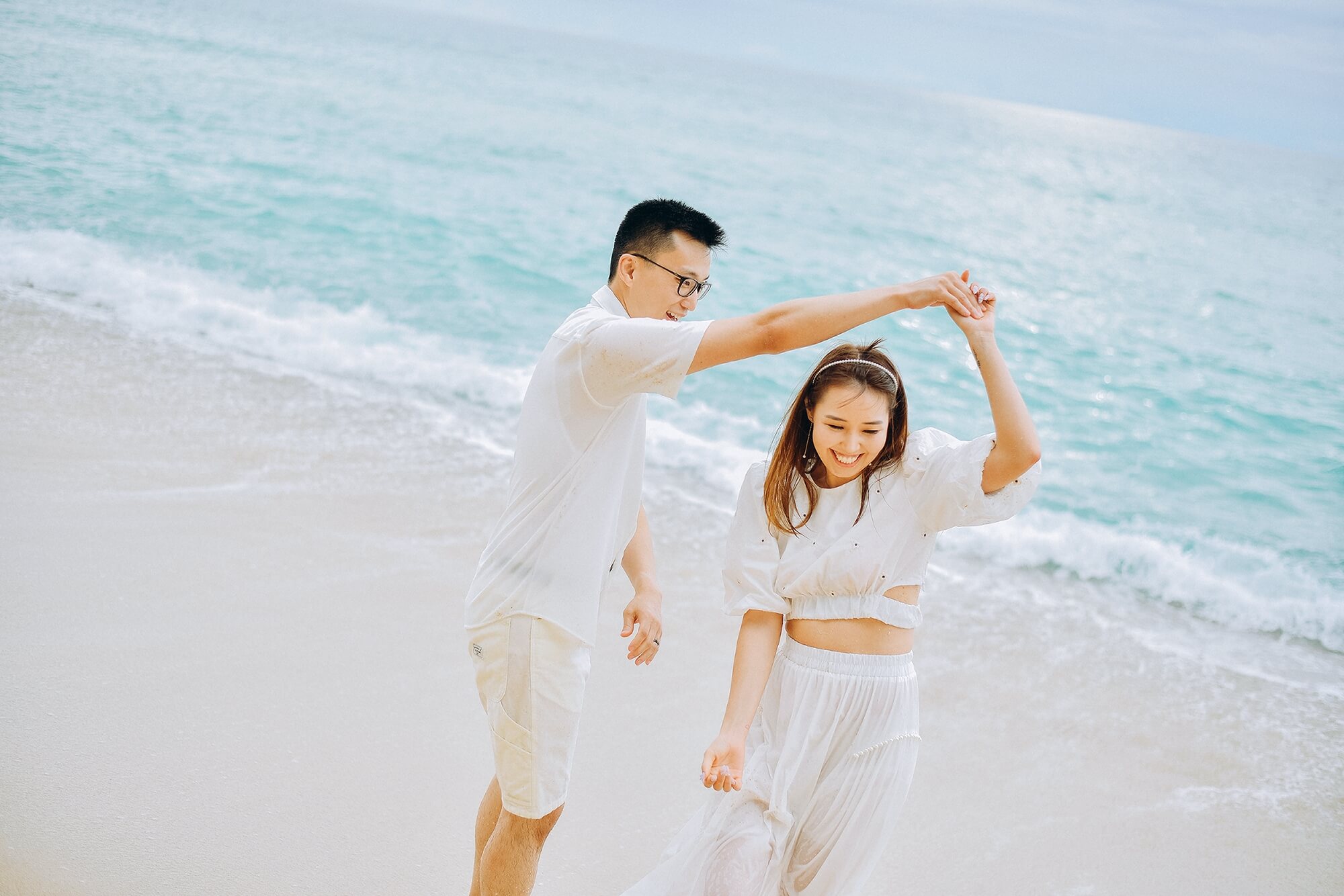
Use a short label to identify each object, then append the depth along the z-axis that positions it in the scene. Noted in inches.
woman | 96.7
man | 95.0
